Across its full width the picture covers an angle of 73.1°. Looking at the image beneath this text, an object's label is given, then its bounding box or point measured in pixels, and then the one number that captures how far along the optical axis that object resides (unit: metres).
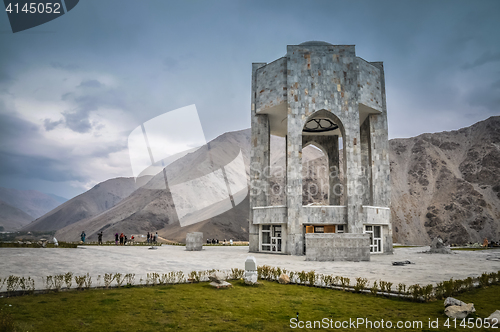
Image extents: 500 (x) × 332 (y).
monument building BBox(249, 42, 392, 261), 25.55
